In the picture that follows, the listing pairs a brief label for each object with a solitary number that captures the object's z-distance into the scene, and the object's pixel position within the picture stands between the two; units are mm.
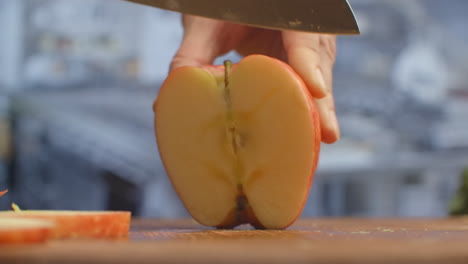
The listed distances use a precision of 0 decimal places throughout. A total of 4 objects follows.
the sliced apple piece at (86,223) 371
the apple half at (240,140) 442
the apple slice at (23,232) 327
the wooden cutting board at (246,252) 266
